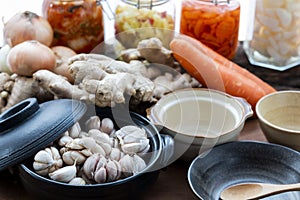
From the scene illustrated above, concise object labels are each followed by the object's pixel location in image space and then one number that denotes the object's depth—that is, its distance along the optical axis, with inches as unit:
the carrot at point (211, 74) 46.1
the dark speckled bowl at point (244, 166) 38.0
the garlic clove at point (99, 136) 37.7
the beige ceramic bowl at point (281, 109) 42.5
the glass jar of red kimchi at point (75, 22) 48.4
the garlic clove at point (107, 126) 39.1
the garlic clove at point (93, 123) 39.0
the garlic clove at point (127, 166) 36.3
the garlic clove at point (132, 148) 37.3
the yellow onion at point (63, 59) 44.6
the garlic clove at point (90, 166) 35.9
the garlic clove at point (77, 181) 35.6
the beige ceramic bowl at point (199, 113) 40.3
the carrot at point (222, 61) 47.1
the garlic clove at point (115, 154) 37.1
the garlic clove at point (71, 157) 36.4
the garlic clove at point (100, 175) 35.6
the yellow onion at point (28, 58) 42.7
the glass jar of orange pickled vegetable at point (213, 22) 48.7
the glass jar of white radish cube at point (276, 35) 48.0
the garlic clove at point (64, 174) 35.5
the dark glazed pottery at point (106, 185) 34.9
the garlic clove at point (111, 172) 35.8
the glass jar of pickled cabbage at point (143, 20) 48.1
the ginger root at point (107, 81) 40.0
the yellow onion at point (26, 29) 46.6
